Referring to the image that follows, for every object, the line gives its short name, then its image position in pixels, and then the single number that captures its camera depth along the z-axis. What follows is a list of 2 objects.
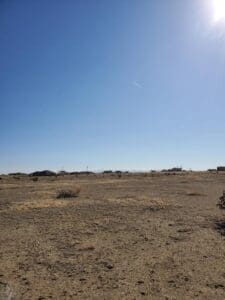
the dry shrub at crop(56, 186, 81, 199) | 16.71
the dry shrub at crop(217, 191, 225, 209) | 12.67
